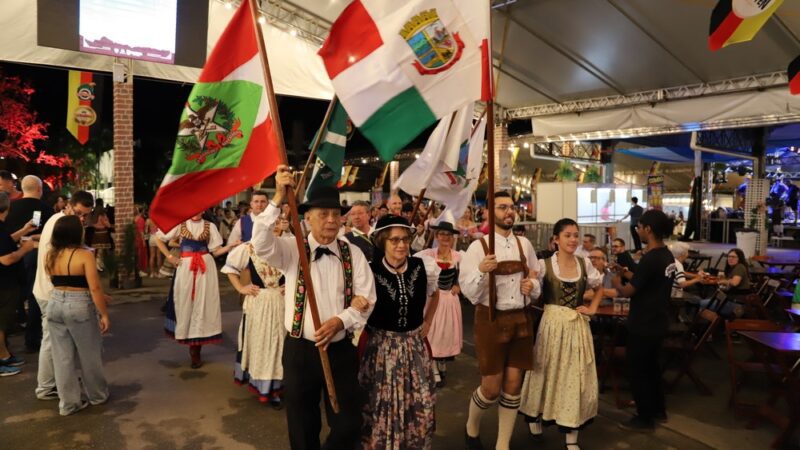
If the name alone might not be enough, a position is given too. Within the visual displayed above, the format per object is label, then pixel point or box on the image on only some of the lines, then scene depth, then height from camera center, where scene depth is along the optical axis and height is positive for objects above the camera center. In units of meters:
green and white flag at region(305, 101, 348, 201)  3.32 +0.41
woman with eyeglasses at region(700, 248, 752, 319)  6.60 -0.84
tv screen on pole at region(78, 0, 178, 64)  8.66 +3.22
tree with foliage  13.36 +2.46
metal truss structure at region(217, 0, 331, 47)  10.70 +4.16
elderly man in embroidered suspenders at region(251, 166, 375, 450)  2.91 -0.57
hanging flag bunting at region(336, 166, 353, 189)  24.70 +2.00
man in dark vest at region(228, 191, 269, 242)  5.29 -0.04
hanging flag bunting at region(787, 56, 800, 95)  6.33 +1.75
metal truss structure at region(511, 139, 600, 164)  16.31 +2.22
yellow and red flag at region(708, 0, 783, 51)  5.00 +1.98
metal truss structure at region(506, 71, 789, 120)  10.03 +2.77
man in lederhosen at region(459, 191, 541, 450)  3.64 -0.76
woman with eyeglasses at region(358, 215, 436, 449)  3.07 -0.84
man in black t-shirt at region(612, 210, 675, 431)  4.14 -0.75
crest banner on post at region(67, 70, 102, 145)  11.86 +2.63
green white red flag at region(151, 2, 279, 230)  2.84 +0.47
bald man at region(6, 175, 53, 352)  5.90 +0.01
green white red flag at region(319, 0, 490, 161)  3.09 +0.94
